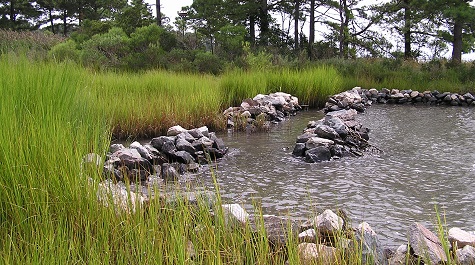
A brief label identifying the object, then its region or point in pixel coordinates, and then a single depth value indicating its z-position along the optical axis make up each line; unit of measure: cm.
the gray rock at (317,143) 620
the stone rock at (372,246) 259
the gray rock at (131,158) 509
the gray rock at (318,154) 594
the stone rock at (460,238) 292
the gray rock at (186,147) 604
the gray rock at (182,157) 568
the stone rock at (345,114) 874
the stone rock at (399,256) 273
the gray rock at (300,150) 623
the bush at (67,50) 1414
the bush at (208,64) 1647
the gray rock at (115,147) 564
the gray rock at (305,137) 670
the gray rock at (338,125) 696
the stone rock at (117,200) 257
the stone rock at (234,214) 274
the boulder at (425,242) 262
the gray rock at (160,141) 602
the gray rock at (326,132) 671
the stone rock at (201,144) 621
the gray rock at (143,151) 552
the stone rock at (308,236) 286
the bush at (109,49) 1499
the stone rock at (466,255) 268
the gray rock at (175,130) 688
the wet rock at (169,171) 502
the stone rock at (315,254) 224
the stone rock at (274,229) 271
